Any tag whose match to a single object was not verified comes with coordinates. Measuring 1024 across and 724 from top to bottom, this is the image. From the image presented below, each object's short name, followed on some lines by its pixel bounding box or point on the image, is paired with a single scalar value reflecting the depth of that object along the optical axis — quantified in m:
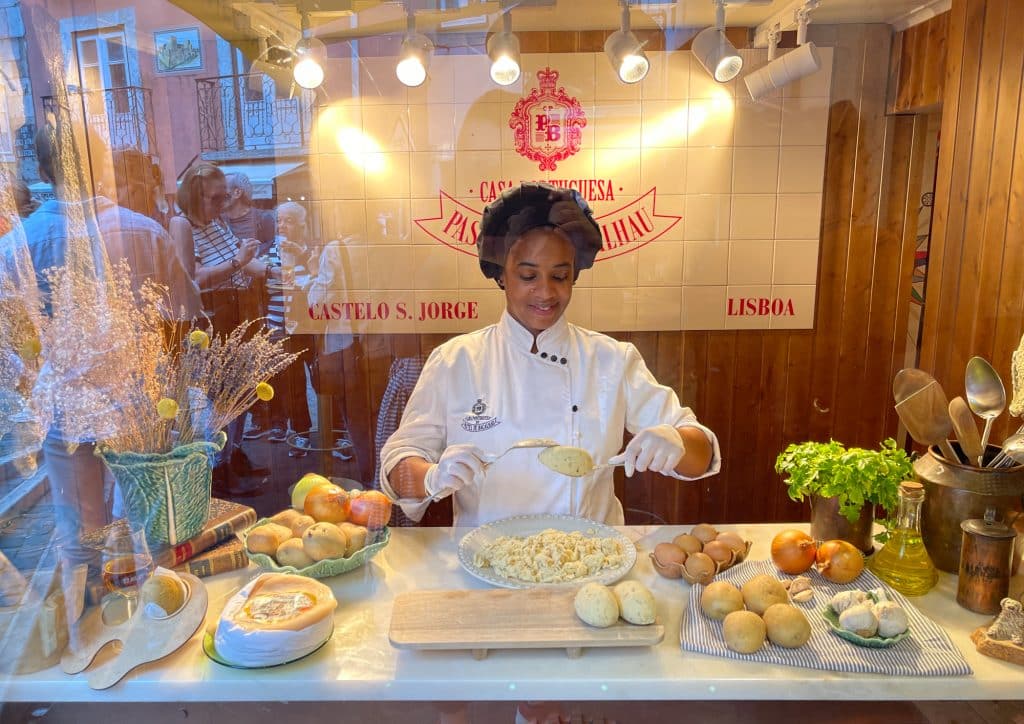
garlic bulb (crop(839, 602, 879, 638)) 0.88
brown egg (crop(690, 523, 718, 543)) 1.13
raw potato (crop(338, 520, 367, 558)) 1.07
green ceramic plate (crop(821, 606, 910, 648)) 0.87
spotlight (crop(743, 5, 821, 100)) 1.78
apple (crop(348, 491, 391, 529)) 1.11
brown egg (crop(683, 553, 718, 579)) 1.02
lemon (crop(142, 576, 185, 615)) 0.91
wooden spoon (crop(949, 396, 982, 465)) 1.09
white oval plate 1.02
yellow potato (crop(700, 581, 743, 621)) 0.92
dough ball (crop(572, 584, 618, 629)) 0.88
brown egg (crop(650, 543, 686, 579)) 1.05
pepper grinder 0.96
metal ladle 1.11
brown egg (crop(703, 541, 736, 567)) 1.07
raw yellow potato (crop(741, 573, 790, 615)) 0.92
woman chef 1.43
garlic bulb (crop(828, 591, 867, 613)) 0.93
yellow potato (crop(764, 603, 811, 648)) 0.87
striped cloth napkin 0.84
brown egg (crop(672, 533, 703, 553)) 1.08
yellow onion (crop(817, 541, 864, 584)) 1.02
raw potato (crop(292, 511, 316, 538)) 1.08
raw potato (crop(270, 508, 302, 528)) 1.10
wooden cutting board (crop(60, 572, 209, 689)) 0.84
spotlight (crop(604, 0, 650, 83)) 1.82
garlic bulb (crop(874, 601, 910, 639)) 0.88
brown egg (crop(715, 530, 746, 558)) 1.11
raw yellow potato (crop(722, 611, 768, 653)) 0.86
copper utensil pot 1.03
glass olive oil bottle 1.03
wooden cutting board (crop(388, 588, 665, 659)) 0.86
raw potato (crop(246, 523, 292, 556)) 1.04
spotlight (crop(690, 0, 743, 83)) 1.77
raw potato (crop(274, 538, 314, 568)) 1.03
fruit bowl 1.02
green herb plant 1.08
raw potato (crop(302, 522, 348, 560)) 1.04
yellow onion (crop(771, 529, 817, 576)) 1.05
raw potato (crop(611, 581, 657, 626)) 0.89
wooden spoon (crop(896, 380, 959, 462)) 1.11
